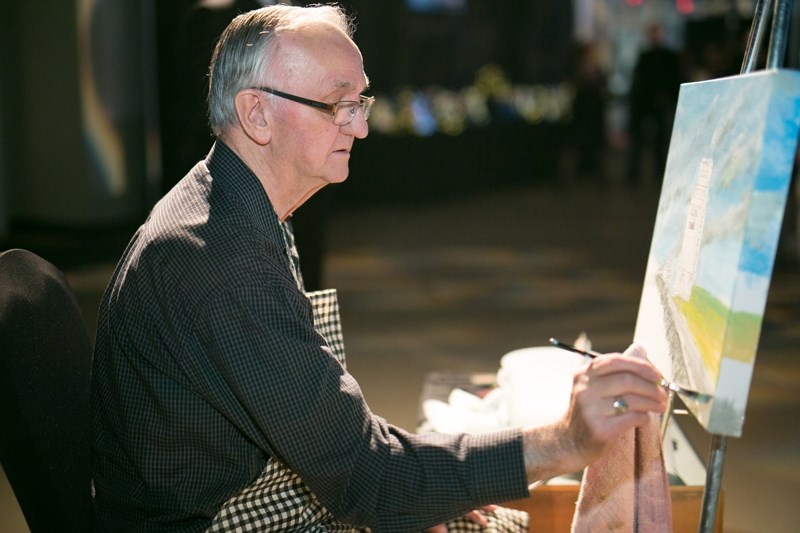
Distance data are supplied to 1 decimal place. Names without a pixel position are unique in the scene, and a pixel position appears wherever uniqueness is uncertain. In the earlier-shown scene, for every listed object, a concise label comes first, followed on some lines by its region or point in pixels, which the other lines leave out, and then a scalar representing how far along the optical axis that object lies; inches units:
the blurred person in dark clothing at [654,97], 378.3
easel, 47.6
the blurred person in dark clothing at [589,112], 418.9
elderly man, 45.7
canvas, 41.2
